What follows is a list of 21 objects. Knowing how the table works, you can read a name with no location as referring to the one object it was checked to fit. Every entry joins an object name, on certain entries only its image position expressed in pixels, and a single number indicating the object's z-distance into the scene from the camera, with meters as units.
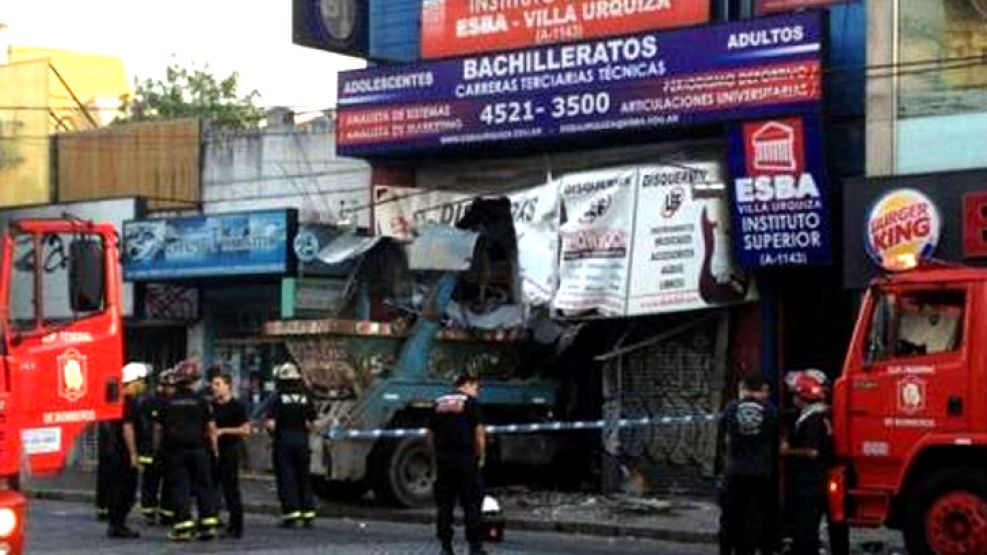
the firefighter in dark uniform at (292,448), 17.50
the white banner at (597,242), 21.08
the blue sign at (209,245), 25.47
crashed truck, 20.14
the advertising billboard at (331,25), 25.75
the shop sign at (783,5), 21.64
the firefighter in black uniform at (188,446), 16.19
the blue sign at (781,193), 19.91
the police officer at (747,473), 13.38
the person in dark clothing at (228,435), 16.87
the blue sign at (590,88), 20.38
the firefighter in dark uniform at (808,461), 13.66
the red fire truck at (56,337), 9.62
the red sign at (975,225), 18.22
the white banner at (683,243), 20.69
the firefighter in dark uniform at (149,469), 17.52
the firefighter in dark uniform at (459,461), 14.20
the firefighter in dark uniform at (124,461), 16.55
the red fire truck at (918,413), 13.13
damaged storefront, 20.25
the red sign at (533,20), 22.89
